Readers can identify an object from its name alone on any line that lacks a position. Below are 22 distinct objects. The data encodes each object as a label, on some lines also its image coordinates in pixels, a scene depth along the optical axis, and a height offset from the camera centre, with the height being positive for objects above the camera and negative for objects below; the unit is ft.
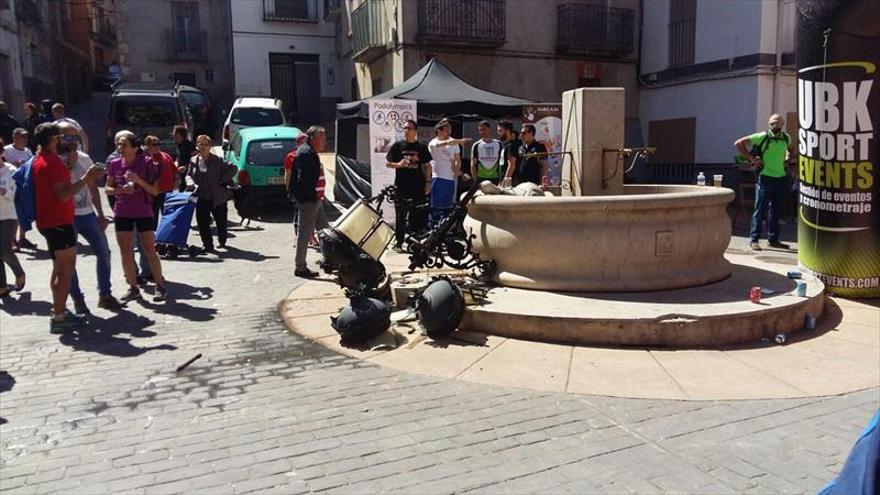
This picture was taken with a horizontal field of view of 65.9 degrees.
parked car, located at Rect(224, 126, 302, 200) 46.96 -0.40
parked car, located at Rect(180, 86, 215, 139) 78.95 +5.24
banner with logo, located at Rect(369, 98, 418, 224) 40.32 +1.21
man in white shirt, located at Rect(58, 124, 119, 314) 22.27 -2.21
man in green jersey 31.89 -0.61
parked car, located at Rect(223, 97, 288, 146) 65.10 +3.76
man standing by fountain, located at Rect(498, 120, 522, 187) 33.96 -0.08
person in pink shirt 23.45 -1.53
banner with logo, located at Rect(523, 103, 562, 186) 48.08 +1.77
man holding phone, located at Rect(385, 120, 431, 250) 30.37 -0.86
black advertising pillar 23.26 +0.25
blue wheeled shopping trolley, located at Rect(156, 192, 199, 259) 32.14 -3.30
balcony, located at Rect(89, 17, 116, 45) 142.87 +26.92
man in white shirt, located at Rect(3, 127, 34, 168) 35.78 +0.34
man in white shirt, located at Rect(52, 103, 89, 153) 41.45 +2.77
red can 19.94 -4.39
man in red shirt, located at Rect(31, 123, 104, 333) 19.70 -1.50
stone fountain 18.54 -4.03
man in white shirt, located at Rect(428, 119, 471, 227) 31.68 -0.74
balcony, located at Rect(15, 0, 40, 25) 80.43 +17.73
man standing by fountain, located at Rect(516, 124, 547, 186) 33.09 -0.63
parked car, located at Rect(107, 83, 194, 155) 56.49 +3.54
